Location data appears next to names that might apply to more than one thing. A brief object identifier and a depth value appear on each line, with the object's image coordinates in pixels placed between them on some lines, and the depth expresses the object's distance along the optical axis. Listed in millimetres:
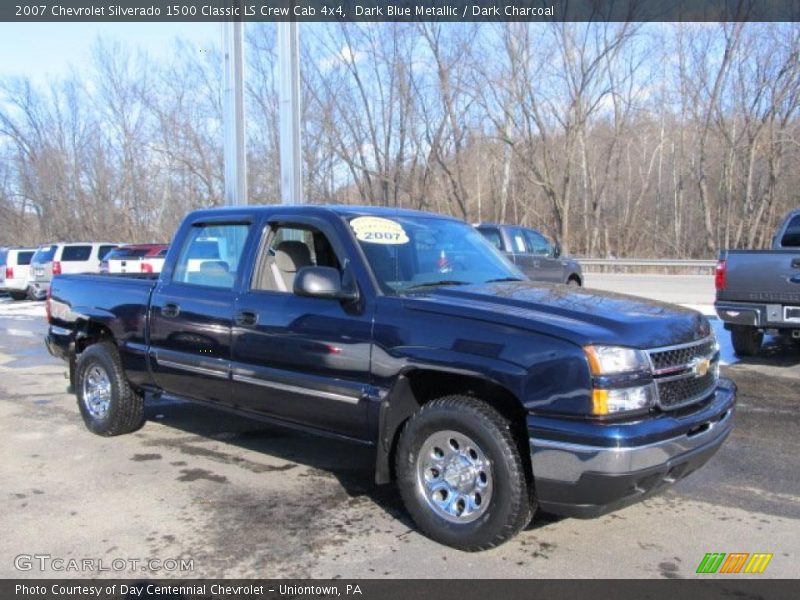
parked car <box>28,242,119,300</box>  21719
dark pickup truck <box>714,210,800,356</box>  8133
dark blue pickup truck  3342
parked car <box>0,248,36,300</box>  22422
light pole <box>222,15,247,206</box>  14508
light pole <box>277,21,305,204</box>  13766
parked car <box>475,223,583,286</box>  14172
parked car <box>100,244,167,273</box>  19250
